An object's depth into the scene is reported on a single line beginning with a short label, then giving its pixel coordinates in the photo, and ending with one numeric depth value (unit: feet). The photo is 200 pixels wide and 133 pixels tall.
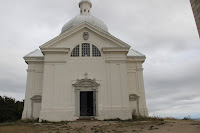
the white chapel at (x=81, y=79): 53.62
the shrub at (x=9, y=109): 77.47
